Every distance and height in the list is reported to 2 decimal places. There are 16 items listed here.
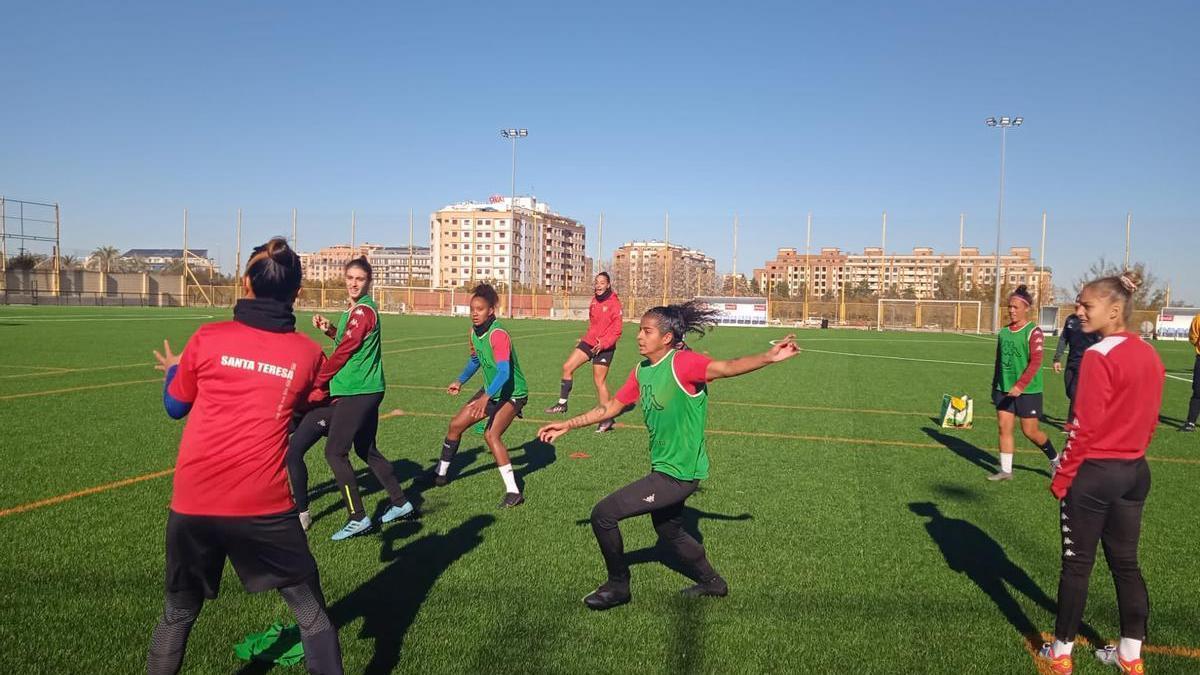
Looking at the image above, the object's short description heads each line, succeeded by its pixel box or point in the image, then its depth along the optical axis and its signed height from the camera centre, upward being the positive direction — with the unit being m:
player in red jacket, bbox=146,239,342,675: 3.08 -0.72
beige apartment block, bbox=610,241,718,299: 83.25 +2.90
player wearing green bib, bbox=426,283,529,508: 7.00 -0.90
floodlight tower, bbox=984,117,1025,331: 48.53 +11.33
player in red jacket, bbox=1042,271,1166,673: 3.88 -0.79
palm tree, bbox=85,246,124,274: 94.44 +4.03
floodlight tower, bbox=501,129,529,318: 57.94 +12.35
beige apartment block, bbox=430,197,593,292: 147.38 +11.23
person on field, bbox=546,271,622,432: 13.16 -0.68
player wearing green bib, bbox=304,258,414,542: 5.98 -0.93
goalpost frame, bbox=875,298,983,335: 55.41 +0.03
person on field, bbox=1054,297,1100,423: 11.08 -0.49
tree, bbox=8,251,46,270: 62.89 +2.05
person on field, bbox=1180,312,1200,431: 12.36 -1.42
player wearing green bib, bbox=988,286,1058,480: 8.48 -0.83
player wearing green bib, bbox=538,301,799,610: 4.73 -0.90
